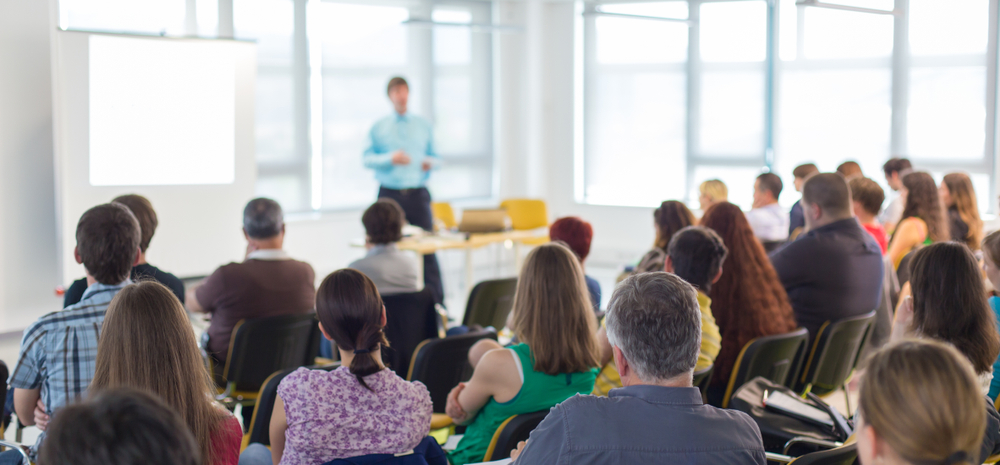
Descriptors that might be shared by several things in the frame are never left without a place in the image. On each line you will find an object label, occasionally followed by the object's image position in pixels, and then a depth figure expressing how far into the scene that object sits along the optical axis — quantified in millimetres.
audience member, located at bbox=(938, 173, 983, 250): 5219
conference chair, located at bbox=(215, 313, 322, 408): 3401
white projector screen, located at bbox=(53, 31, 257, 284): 5672
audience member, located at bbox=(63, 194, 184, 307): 2961
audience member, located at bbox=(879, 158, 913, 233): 6035
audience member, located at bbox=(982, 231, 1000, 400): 2674
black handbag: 2436
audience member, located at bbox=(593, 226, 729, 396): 2916
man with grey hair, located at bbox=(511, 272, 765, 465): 1502
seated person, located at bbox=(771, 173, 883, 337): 3730
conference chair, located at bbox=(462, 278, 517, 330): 4195
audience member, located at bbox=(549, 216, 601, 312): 3764
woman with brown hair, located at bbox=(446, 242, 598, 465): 2373
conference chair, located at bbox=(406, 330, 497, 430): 3018
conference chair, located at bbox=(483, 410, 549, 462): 2266
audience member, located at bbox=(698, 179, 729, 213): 5664
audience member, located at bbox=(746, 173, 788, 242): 5672
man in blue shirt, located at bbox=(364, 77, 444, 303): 6578
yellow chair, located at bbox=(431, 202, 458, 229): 8117
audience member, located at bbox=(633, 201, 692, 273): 4164
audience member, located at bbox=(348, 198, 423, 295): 4016
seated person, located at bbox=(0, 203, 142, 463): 2297
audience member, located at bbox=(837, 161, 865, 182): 6199
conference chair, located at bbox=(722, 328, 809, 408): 3041
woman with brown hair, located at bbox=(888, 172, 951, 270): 4922
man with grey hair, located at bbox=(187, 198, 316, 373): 3549
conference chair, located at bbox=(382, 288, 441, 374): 3422
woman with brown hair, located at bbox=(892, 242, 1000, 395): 2209
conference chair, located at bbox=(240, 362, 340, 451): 2488
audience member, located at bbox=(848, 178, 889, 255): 4625
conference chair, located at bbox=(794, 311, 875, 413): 3494
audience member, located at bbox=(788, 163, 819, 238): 5949
